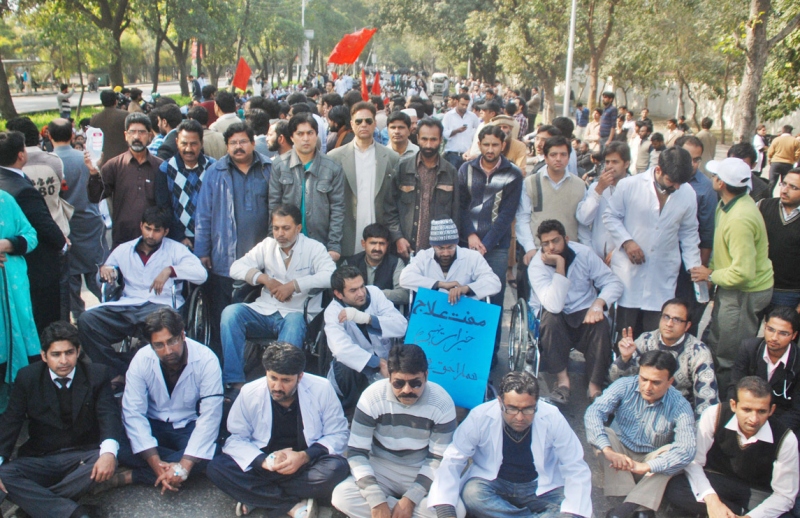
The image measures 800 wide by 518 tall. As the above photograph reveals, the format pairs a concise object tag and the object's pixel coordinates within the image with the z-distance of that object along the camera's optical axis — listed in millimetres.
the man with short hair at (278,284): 5203
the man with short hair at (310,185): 5887
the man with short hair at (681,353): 4727
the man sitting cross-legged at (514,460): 3951
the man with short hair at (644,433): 4191
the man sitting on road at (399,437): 4062
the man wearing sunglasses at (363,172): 6172
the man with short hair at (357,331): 4871
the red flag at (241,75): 13559
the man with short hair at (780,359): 4629
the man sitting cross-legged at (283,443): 4156
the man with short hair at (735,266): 5129
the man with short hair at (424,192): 5996
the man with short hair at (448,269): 5254
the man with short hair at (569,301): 5418
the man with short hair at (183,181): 5926
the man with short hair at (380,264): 5539
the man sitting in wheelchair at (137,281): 5145
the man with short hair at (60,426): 4059
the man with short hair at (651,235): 5504
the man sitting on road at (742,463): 4051
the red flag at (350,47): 16236
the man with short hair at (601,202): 5992
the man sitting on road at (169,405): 4340
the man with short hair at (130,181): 5895
